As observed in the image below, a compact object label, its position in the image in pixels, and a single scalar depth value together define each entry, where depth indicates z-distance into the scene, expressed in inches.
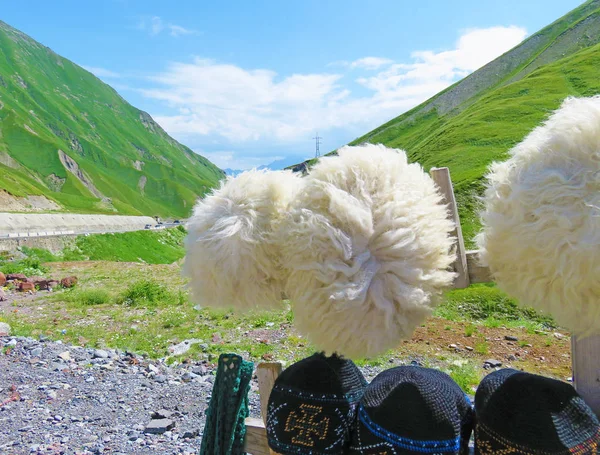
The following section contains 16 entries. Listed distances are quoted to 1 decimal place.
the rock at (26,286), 527.3
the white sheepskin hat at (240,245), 48.8
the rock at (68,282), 545.3
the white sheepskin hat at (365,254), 43.3
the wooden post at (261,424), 61.9
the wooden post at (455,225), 49.5
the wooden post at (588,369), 46.9
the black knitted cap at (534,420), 40.2
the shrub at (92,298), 444.1
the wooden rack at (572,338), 47.1
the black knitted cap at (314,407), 49.4
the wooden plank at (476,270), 50.2
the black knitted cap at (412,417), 42.7
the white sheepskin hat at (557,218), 38.0
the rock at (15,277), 566.6
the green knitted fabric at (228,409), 61.9
